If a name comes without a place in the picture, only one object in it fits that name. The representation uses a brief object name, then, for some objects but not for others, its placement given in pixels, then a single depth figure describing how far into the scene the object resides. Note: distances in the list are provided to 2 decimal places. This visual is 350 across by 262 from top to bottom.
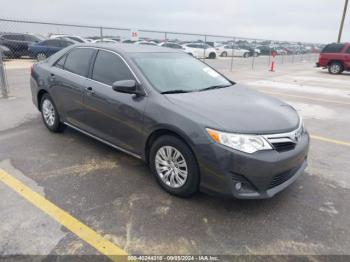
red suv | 17.08
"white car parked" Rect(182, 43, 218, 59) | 29.65
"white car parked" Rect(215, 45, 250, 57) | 36.41
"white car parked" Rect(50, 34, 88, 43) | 21.30
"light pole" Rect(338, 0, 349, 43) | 30.61
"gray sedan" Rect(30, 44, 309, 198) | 2.88
